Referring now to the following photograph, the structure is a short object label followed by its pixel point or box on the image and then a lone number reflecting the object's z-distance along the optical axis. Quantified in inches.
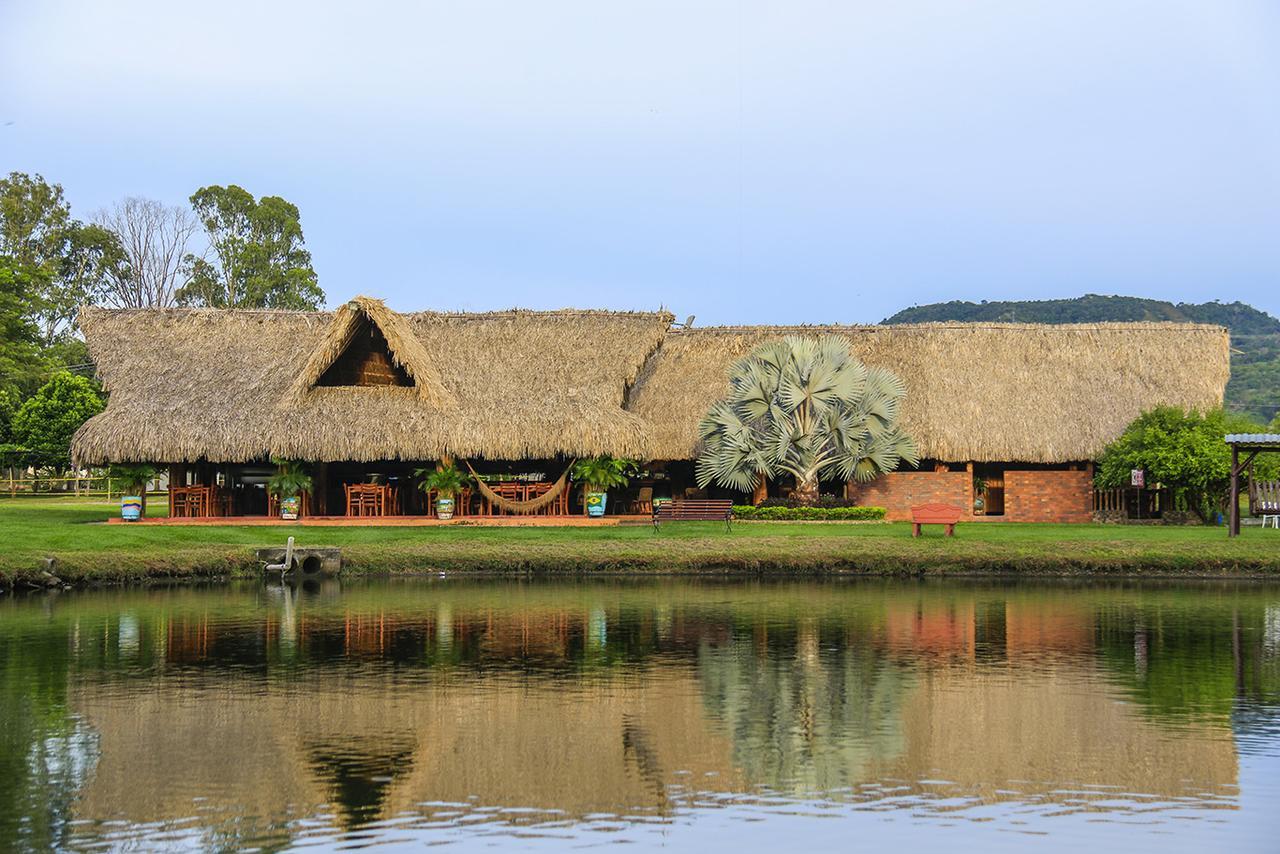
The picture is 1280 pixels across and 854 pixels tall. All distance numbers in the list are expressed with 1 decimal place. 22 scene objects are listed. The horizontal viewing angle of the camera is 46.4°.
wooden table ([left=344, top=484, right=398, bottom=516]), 1396.4
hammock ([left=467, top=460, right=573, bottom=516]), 1391.5
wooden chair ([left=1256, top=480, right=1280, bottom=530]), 1256.2
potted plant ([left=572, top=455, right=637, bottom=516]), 1374.3
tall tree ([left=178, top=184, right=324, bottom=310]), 2706.7
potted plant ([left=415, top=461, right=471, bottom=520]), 1359.5
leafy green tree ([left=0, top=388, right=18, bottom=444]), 2118.1
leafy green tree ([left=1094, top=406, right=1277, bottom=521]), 1336.1
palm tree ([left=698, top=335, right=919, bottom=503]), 1391.5
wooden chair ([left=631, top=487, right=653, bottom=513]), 1509.6
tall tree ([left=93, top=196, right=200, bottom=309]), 2778.1
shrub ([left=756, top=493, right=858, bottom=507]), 1390.3
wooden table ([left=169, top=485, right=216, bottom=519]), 1386.6
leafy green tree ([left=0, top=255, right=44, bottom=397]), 1867.6
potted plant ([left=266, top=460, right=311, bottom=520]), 1354.6
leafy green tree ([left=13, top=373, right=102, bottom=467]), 2022.6
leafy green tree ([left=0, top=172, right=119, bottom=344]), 2694.4
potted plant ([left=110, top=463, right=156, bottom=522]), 1357.0
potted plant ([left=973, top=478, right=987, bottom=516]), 1505.9
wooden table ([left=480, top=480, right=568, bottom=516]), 1414.9
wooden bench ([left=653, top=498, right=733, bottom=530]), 1310.3
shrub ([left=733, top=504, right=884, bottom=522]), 1349.7
